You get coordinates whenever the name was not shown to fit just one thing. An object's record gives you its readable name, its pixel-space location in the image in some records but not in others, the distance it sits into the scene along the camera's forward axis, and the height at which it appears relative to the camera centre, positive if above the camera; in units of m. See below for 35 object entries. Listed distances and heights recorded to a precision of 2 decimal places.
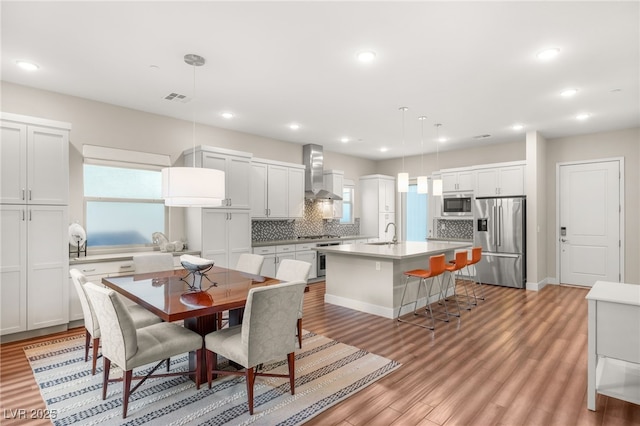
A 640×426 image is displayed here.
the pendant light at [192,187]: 2.89 +0.24
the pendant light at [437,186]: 5.53 +0.45
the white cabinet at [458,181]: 7.04 +0.71
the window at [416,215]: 8.34 -0.04
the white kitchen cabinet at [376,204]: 8.30 +0.24
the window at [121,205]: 4.55 +0.13
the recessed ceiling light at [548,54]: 3.06 +1.49
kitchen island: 4.40 -0.86
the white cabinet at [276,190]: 6.13 +0.47
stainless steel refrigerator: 6.13 -0.50
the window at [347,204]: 8.15 +0.24
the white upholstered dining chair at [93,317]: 2.68 -0.90
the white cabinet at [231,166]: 5.07 +0.76
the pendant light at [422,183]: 5.17 +0.47
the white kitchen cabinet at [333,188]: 7.51 +0.58
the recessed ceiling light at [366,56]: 3.10 +1.50
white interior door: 5.94 -0.18
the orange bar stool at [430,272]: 4.05 -0.76
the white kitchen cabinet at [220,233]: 4.99 -0.30
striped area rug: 2.25 -1.37
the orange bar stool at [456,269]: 4.55 -1.01
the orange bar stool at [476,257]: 4.96 -0.67
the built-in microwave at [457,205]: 7.04 +0.18
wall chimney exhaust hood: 7.15 +0.85
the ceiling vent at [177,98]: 4.25 +1.52
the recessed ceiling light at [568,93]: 4.05 +1.49
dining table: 2.22 -0.62
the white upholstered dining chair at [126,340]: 2.14 -0.90
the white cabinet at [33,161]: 3.50 +0.60
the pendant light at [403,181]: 4.82 +0.47
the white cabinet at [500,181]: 6.38 +0.64
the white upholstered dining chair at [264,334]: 2.21 -0.83
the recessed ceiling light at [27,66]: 3.37 +1.54
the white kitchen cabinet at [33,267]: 3.50 -0.58
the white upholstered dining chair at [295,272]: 3.34 -0.60
